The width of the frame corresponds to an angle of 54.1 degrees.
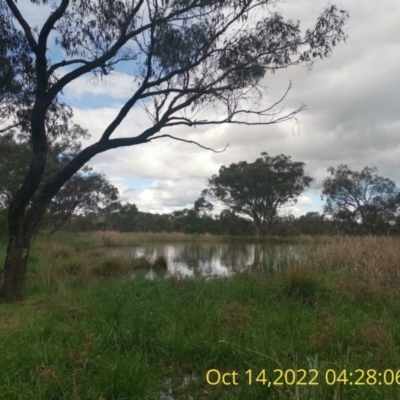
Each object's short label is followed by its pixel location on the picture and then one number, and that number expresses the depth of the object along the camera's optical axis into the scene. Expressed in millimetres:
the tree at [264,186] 36156
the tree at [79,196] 22172
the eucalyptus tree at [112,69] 5805
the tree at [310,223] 35312
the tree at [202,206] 44247
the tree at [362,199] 28625
